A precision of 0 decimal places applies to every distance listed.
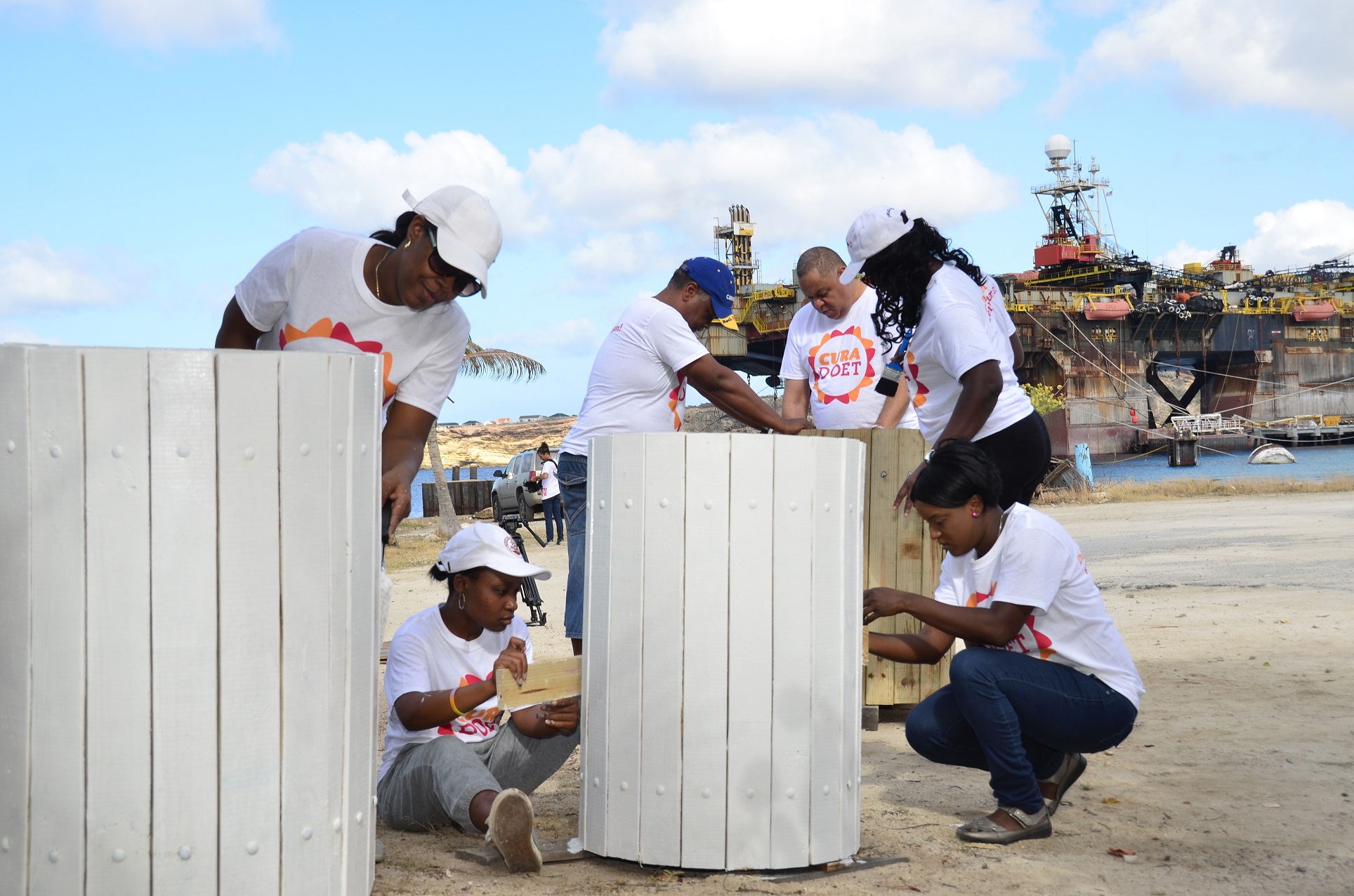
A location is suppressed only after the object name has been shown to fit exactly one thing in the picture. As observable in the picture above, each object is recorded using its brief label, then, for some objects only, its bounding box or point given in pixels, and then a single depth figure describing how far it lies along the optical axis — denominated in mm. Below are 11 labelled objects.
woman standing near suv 18297
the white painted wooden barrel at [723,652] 3203
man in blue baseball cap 4621
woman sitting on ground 3707
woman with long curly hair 4223
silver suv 19875
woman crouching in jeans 3693
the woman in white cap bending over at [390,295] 3600
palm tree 20797
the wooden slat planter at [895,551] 5488
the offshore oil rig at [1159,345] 54906
